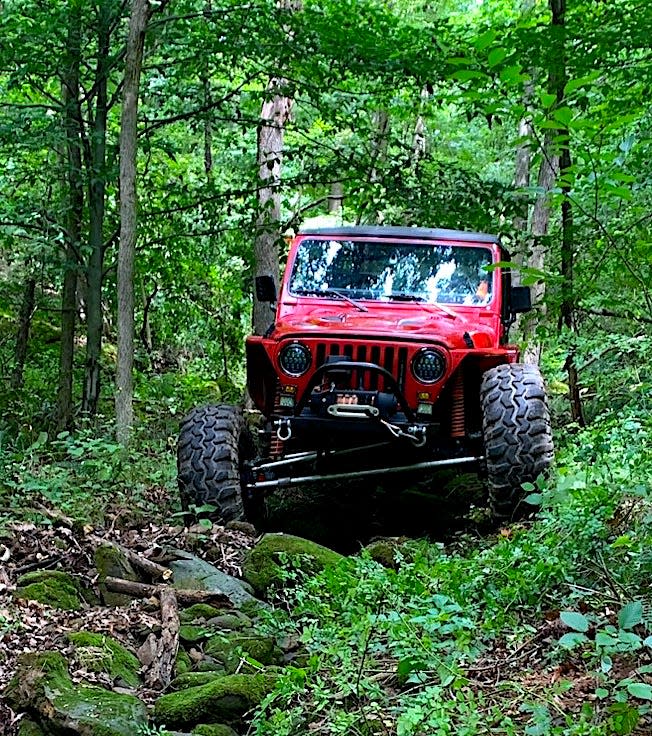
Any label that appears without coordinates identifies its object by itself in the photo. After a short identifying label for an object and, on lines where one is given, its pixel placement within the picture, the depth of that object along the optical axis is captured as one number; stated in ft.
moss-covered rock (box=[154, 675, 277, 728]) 10.03
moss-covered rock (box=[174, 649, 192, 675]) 11.60
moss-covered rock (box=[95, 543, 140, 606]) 13.80
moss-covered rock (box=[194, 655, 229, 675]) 11.66
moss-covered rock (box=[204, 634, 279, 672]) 11.87
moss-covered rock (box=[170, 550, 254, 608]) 14.66
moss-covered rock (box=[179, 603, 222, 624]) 13.21
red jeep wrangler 18.54
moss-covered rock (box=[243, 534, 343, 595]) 15.29
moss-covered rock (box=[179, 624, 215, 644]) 12.52
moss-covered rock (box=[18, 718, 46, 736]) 9.44
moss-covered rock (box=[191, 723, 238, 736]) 9.73
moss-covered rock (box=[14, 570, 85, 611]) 12.96
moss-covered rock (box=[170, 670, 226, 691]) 11.06
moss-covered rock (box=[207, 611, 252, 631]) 13.16
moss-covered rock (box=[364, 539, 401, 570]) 15.93
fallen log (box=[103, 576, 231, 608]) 14.02
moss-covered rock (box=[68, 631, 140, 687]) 11.12
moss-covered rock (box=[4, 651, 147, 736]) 9.36
